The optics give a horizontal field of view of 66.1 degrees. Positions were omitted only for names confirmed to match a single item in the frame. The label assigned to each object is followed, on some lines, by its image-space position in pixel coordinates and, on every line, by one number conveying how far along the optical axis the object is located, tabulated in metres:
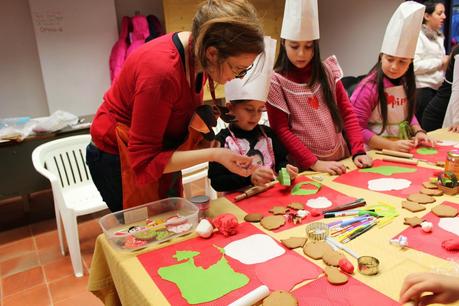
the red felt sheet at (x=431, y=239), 0.83
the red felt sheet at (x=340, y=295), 0.69
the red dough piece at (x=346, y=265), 0.77
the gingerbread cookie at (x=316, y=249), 0.84
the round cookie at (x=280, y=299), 0.68
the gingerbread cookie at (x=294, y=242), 0.88
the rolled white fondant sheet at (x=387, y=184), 1.21
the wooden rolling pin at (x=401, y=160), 1.43
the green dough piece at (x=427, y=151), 1.59
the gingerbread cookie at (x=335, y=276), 0.74
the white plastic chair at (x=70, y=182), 1.94
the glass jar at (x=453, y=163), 1.19
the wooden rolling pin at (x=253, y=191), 1.20
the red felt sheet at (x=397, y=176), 1.19
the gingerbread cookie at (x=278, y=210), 1.06
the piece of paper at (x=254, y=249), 0.85
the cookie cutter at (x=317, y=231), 0.90
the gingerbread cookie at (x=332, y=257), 0.80
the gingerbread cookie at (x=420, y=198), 1.08
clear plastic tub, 0.94
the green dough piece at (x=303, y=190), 1.22
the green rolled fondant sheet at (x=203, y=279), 0.73
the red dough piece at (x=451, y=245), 0.83
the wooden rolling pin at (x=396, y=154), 1.50
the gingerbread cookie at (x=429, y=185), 1.18
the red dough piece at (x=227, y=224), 0.96
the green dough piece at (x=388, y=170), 1.35
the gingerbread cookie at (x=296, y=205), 1.09
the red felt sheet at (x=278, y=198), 1.12
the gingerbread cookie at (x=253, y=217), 1.04
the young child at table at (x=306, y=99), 1.47
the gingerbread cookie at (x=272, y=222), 0.99
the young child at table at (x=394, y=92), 1.68
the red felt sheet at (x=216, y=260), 0.73
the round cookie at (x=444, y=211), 0.99
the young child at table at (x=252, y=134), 1.35
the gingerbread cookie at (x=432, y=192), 1.13
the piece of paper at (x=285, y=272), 0.75
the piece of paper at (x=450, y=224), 0.92
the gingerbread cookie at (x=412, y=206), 1.03
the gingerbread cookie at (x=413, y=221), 0.95
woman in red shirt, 0.92
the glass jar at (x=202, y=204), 1.07
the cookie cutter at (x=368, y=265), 0.77
